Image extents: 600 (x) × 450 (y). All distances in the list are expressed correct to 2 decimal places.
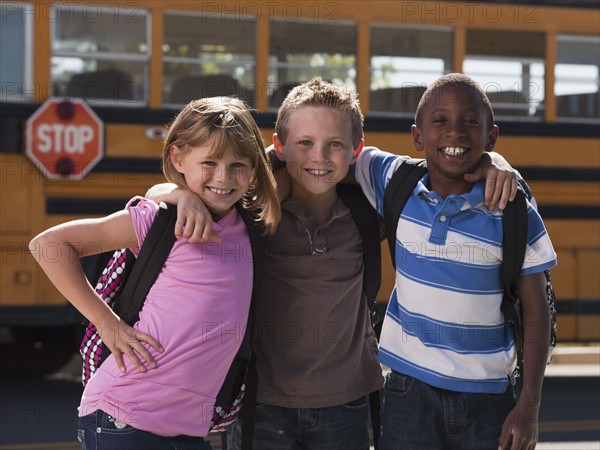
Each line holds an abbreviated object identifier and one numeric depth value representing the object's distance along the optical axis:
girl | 3.91
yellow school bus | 10.16
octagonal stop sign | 10.09
